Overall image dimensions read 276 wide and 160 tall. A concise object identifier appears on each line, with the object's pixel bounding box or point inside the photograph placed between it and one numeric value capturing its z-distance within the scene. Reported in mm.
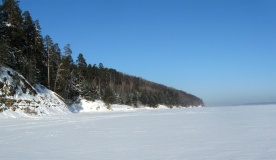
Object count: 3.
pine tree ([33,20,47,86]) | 46156
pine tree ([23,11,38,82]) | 40916
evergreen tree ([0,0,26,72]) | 39094
